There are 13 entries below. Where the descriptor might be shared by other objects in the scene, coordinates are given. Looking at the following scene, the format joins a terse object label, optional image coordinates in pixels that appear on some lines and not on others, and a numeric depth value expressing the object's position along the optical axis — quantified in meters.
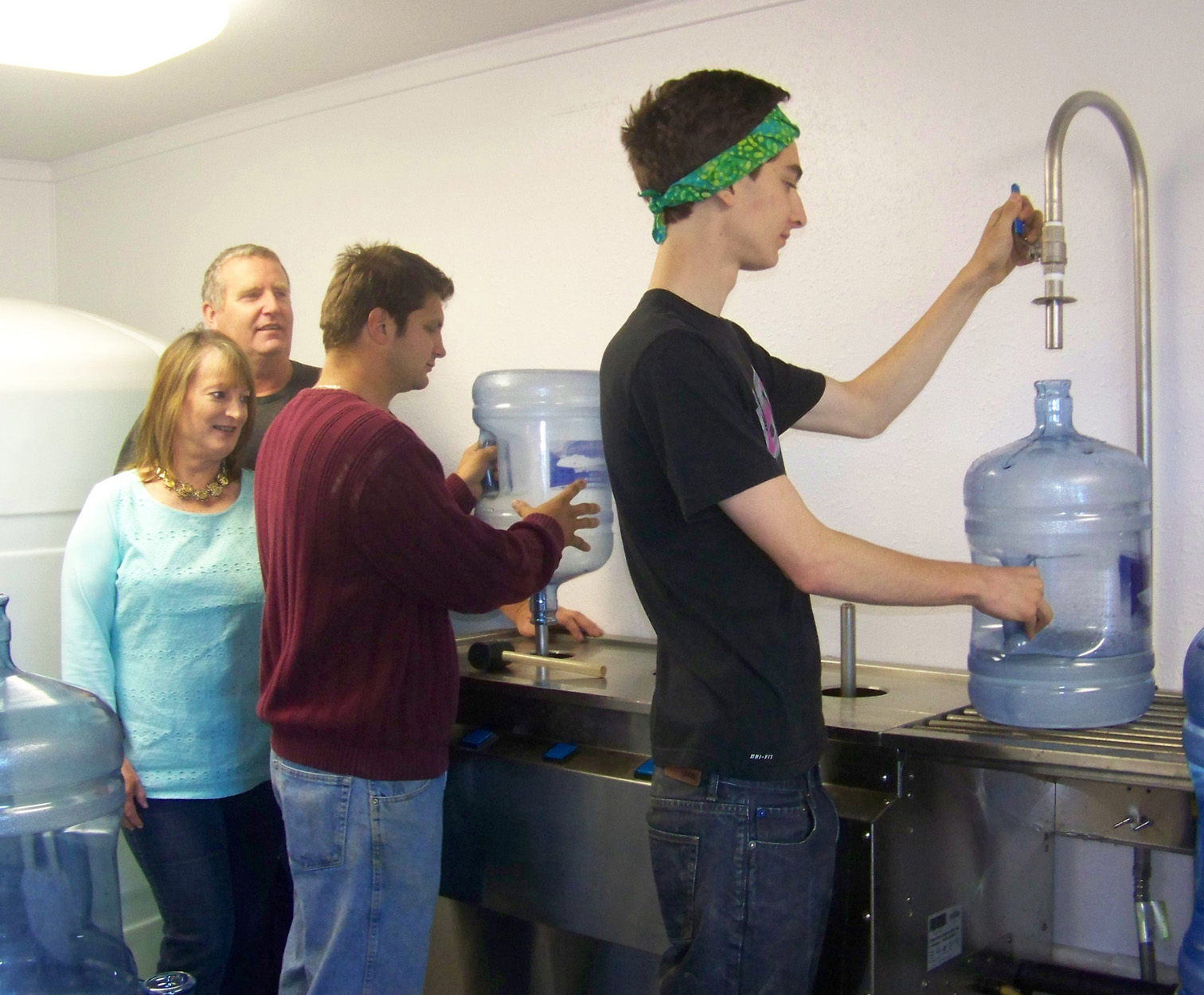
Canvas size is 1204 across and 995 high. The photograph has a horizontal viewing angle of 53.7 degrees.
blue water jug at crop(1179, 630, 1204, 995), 1.33
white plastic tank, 2.40
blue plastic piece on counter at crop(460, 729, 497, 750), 2.04
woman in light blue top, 1.95
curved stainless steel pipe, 1.56
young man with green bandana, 1.27
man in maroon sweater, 1.55
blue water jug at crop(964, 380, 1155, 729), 1.64
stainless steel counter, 1.52
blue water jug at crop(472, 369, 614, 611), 2.10
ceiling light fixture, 2.13
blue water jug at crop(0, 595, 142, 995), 1.39
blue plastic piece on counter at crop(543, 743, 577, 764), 1.91
